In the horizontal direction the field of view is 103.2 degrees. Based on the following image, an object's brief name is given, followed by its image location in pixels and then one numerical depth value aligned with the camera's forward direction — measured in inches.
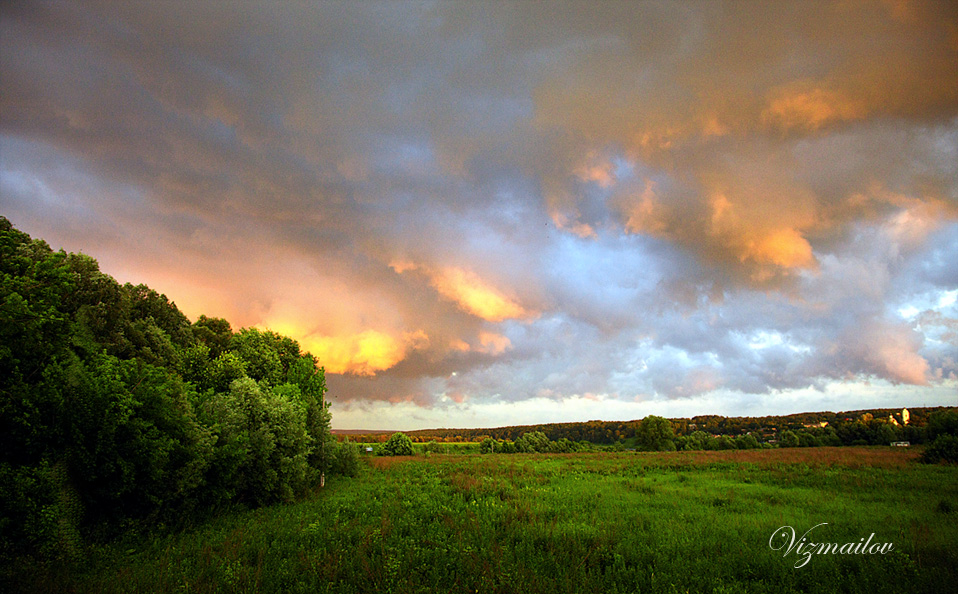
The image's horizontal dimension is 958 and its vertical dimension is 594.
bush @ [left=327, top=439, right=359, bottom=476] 1163.0
